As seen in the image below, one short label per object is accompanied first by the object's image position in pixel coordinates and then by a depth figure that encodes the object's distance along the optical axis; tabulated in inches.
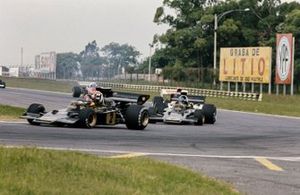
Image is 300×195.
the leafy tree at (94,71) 6560.0
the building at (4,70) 7076.8
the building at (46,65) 6806.1
